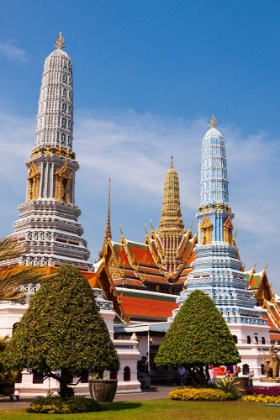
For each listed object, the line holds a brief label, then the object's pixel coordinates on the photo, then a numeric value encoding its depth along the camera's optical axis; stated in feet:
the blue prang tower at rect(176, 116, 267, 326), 116.98
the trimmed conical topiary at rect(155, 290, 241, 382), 57.00
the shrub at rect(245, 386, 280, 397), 59.88
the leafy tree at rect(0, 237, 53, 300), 44.80
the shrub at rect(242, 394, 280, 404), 56.95
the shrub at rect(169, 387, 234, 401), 56.59
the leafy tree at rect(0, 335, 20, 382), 58.85
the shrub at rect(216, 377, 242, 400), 58.68
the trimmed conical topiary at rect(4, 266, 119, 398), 45.60
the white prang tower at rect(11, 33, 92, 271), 84.69
